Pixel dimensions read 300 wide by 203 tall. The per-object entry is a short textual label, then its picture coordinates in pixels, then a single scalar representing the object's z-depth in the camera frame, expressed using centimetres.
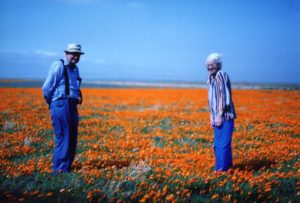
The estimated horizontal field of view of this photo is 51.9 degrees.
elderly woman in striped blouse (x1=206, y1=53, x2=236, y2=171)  575
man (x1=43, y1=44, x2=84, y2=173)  557
